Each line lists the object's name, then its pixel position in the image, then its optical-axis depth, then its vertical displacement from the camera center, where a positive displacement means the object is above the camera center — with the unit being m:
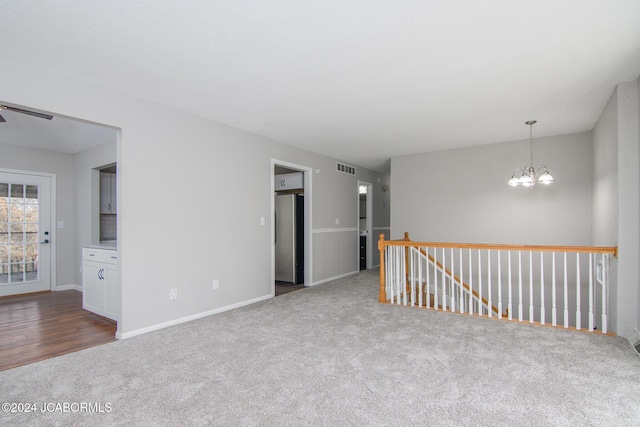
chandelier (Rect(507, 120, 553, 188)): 4.10 +0.49
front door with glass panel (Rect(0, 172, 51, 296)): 4.95 -0.21
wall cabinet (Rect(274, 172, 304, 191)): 5.91 +0.70
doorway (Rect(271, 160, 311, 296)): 5.64 -0.30
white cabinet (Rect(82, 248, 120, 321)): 3.59 -0.75
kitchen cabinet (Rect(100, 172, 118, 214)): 5.61 +0.47
